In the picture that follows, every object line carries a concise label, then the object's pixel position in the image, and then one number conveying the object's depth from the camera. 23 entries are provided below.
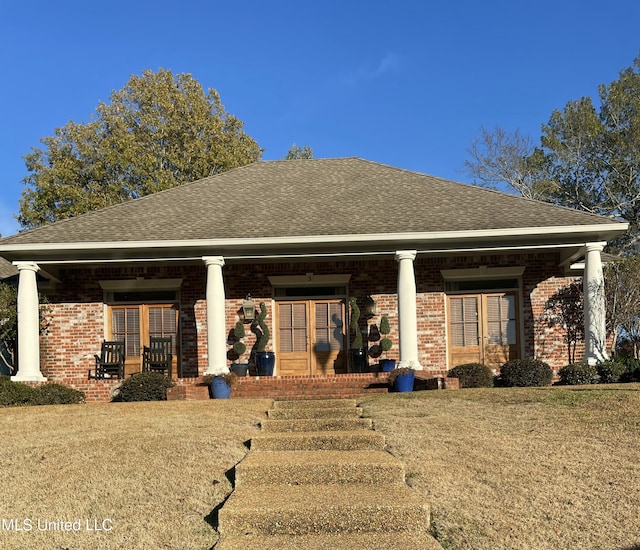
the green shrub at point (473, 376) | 13.71
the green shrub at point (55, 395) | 13.09
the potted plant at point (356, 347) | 15.42
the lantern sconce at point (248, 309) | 15.97
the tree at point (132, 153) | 28.88
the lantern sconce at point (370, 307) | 16.02
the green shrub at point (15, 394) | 12.82
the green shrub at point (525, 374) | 13.80
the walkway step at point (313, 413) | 9.96
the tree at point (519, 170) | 34.44
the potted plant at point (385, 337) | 15.78
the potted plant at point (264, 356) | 15.58
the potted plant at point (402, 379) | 13.41
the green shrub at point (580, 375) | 13.79
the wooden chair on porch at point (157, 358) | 15.27
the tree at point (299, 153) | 47.03
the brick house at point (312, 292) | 15.87
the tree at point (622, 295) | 16.12
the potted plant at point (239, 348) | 15.59
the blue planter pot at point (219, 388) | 13.38
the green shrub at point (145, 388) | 13.16
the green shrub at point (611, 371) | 13.62
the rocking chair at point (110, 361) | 14.94
